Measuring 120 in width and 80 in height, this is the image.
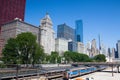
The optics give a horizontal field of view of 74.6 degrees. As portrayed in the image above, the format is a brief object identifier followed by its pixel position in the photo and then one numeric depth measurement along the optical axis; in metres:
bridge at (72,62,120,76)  61.37
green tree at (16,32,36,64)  41.84
